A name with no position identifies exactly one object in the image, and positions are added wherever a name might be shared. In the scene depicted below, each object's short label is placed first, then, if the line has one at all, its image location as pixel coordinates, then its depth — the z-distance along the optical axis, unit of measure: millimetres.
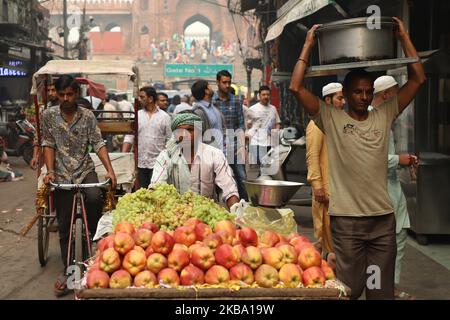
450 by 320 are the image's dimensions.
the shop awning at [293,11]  9031
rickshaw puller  5812
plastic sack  4297
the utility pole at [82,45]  38634
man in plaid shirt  8398
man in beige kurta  6055
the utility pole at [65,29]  31833
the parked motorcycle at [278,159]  9469
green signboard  55750
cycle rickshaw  6906
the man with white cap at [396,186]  5137
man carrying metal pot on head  3928
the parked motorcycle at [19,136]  17531
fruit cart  3299
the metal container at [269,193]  4906
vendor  4918
